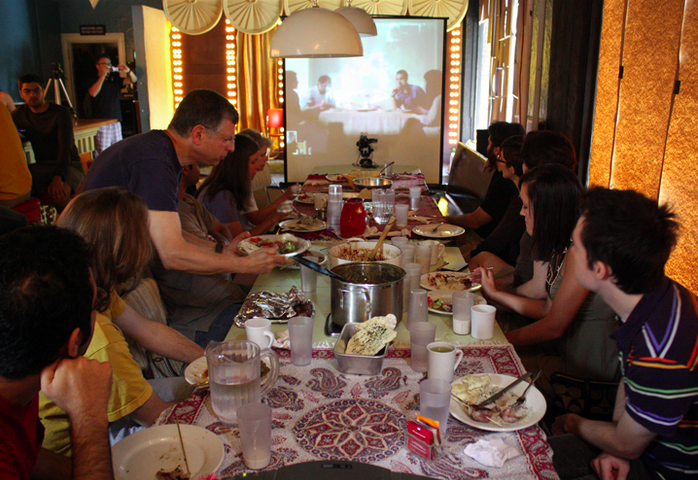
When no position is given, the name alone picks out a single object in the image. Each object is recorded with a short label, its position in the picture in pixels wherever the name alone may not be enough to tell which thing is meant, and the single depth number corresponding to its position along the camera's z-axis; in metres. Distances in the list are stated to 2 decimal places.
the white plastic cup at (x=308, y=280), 2.07
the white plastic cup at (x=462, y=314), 1.72
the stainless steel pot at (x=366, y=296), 1.61
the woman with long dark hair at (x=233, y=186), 3.38
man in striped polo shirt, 1.19
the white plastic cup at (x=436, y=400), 1.18
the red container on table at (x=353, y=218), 2.86
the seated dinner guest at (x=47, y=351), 0.94
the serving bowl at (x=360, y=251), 2.07
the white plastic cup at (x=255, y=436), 1.10
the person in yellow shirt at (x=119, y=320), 1.39
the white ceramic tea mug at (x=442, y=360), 1.37
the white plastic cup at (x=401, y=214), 3.18
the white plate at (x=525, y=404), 1.21
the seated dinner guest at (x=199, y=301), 2.39
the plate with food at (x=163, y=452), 1.11
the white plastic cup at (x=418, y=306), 1.72
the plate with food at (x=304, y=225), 3.07
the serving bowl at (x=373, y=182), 4.37
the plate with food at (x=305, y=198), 3.87
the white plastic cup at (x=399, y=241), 2.33
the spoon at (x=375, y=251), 2.08
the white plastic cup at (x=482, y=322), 1.67
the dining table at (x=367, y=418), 1.12
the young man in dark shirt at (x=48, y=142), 5.07
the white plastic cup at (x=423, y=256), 2.34
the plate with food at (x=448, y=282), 2.11
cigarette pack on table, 1.11
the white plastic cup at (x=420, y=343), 1.48
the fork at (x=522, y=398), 1.30
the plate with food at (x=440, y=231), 2.91
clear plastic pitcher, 1.26
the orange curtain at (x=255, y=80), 9.62
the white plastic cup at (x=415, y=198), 3.71
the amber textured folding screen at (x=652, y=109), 3.27
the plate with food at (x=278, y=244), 2.36
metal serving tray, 1.45
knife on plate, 1.29
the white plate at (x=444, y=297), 1.91
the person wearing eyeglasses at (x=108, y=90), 9.52
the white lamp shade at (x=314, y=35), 2.94
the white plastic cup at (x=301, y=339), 1.50
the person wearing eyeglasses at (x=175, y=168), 2.16
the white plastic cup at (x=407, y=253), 2.24
